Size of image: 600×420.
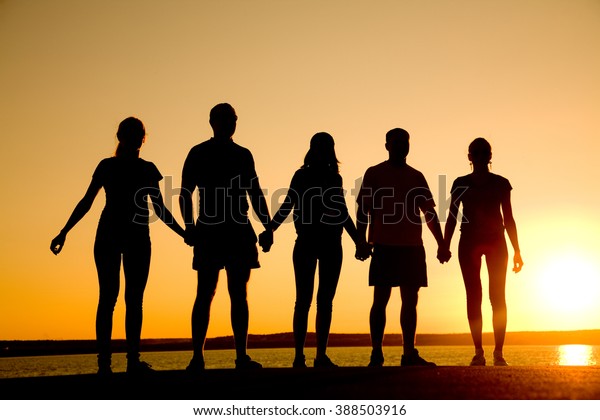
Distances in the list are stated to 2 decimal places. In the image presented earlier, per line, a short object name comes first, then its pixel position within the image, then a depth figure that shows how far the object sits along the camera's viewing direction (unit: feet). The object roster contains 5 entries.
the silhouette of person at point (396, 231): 30.71
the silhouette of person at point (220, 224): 27.04
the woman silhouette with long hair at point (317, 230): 29.58
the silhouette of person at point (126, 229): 26.96
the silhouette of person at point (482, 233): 32.71
